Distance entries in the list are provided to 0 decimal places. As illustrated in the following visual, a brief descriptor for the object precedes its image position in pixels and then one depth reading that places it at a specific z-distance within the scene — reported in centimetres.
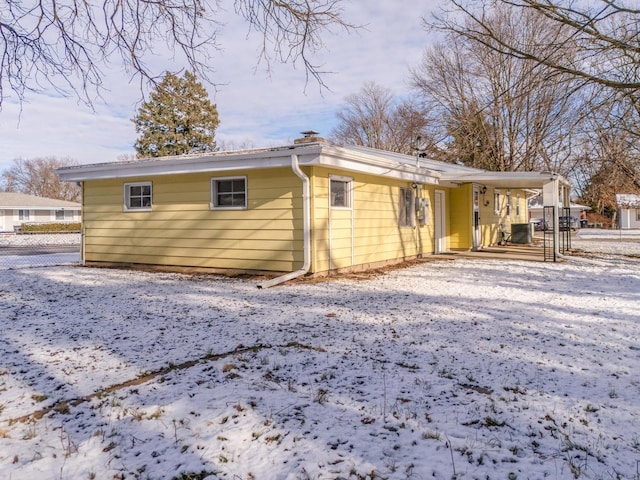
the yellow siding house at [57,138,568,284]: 927
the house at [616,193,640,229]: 4468
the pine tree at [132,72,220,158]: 3428
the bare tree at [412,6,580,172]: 2289
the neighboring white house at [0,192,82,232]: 3753
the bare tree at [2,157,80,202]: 5484
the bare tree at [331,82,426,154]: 3516
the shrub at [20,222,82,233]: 3364
